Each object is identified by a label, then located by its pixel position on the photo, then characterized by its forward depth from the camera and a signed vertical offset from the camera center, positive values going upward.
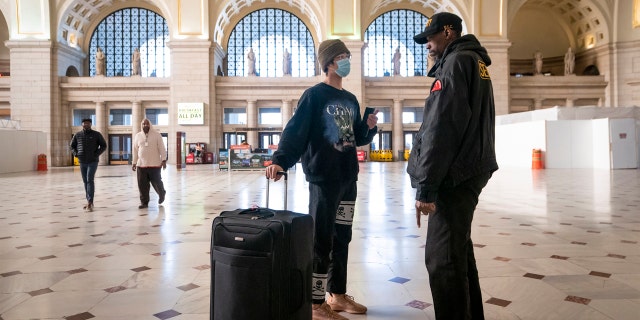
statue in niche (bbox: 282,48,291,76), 34.97 +7.01
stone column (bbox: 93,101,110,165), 32.97 +2.74
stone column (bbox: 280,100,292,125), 33.59 +3.28
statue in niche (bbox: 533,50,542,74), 35.62 +7.00
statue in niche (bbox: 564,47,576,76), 35.81 +6.94
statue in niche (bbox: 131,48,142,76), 34.69 +7.13
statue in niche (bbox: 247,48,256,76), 35.34 +7.15
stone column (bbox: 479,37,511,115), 32.50 +5.85
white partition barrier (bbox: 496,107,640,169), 19.59 +0.43
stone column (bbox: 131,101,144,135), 32.94 +2.88
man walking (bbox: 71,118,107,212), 8.59 +0.04
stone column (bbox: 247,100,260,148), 33.53 +2.40
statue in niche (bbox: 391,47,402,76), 35.87 +7.16
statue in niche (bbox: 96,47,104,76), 34.53 +7.17
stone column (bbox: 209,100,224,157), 32.41 +1.84
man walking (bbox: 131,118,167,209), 8.84 -0.10
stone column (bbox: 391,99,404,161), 34.47 +1.83
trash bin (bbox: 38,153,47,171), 24.62 -0.40
